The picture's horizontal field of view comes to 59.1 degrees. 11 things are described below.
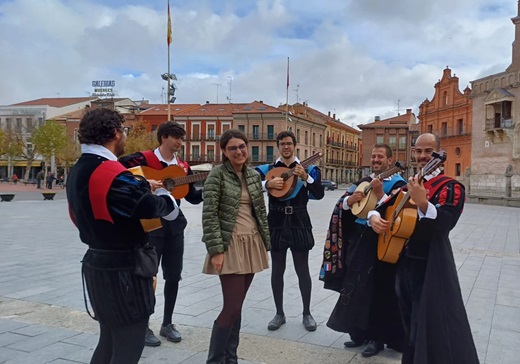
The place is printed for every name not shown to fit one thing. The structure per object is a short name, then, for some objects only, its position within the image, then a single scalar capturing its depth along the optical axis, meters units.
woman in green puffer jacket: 3.35
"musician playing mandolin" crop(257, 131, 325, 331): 4.55
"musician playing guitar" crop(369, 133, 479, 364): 2.98
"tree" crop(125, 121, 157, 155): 43.38
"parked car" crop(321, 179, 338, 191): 51.66
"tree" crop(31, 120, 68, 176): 48.78
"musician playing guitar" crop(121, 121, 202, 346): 4.22
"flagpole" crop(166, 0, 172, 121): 19.42
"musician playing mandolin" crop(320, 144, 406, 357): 3.91
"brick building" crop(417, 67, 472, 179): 45.53
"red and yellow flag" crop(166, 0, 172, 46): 19.44
